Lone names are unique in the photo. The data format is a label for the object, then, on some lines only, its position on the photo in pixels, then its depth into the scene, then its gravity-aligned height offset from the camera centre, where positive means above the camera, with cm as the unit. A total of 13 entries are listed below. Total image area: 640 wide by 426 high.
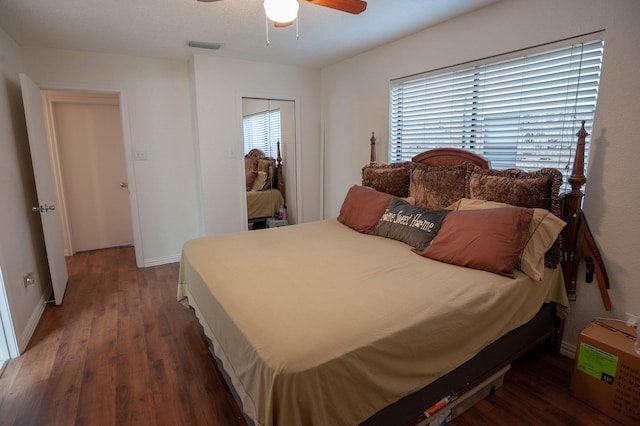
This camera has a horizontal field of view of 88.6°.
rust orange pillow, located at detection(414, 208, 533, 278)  189 -50
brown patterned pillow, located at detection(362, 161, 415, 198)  303 -20
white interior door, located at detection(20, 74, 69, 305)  274 -19
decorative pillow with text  231 -50
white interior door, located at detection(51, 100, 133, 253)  434 -19
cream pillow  191 -49
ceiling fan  178 +84
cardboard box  165 -113
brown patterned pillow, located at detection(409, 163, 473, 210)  254 -23
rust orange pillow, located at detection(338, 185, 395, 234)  283 -46
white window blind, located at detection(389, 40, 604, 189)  209 +37
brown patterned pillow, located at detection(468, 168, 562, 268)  201 -22
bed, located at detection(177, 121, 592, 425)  121 -68
